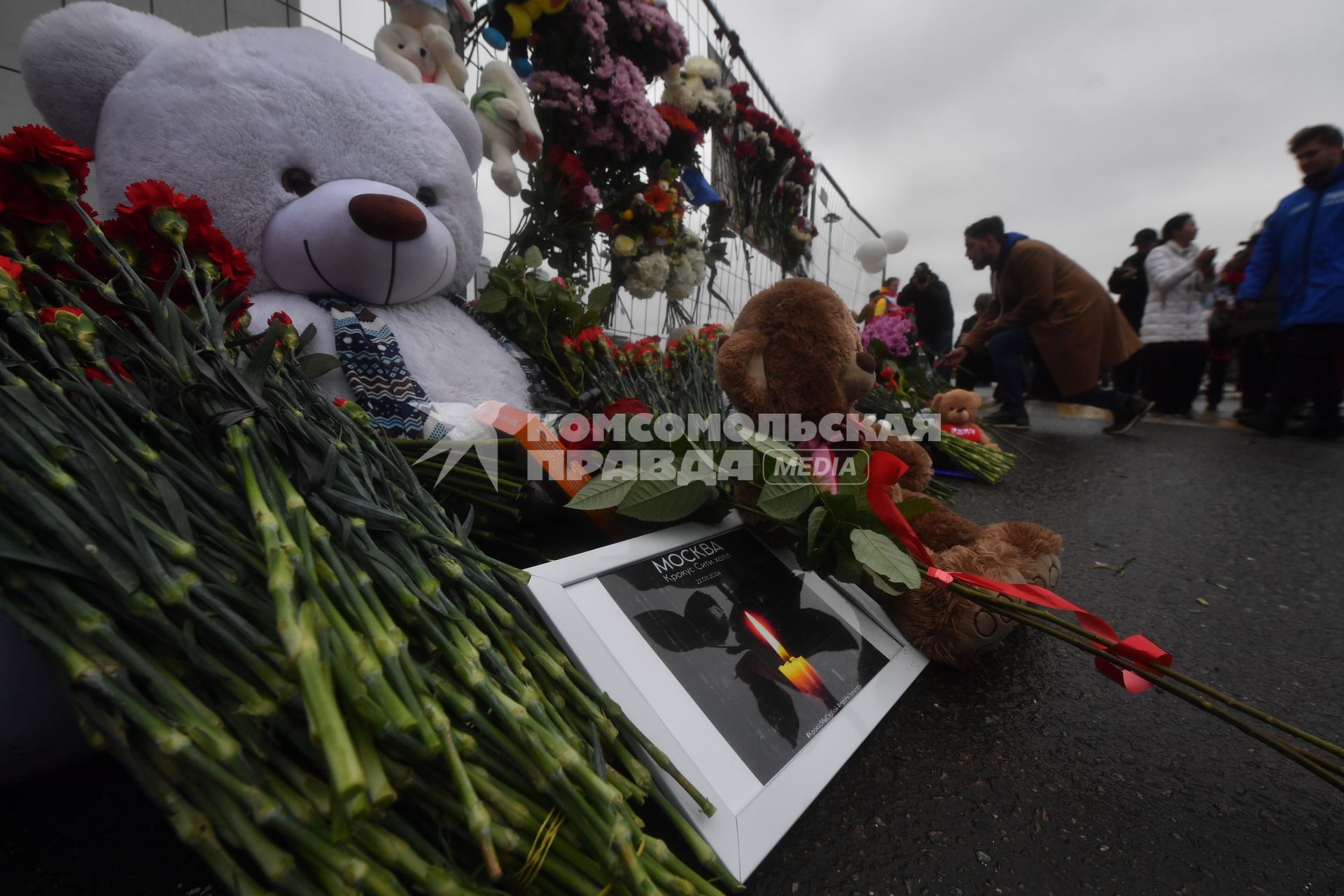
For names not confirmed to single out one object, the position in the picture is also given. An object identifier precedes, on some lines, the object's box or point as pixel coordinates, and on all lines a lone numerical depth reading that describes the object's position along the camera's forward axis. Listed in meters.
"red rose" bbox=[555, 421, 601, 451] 0.92
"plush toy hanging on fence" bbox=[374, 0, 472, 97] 1.38
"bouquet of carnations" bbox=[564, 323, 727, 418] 1.35
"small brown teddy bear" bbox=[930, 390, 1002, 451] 2.22
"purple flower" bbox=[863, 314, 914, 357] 2.51
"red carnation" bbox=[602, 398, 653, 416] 0.93
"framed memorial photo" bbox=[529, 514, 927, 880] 0.52
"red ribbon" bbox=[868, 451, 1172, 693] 0.60
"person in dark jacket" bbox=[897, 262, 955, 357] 5.40
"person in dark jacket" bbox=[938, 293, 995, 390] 3.77
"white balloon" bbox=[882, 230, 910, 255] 7.39
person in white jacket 3.84
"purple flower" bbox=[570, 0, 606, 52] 1.90
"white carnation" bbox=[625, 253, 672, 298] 2.24
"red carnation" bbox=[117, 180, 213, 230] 0.59
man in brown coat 3.16
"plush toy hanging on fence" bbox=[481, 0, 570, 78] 1.82
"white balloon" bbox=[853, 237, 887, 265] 6.70
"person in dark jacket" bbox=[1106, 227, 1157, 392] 4.57
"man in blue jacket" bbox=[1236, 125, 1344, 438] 2.74
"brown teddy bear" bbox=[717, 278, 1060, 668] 0.97
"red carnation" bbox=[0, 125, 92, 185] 0.53
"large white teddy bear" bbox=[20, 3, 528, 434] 0.93
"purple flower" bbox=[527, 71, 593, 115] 1.95
